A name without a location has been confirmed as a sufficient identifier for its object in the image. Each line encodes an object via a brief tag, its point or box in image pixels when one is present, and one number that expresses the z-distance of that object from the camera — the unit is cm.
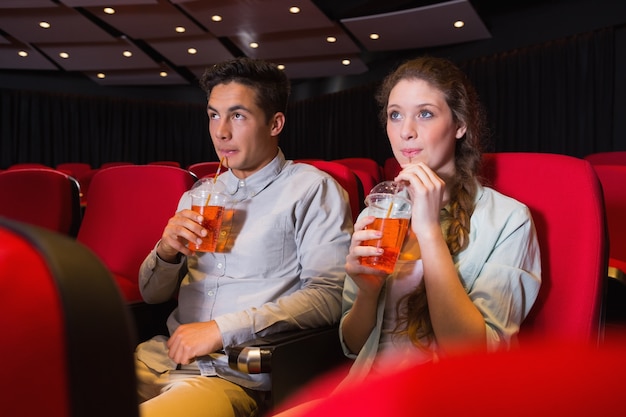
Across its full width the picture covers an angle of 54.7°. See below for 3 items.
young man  158
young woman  129
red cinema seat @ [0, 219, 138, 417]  38
